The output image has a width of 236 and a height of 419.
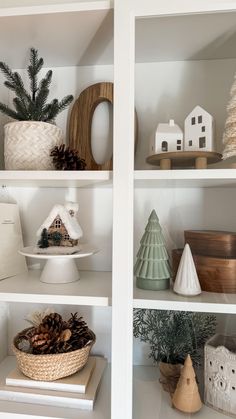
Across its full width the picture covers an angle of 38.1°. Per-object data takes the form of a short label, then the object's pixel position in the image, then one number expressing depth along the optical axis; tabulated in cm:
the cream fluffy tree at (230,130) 70
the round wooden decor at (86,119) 89
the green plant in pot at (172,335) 70
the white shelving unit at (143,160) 69
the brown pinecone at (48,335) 80
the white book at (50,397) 77
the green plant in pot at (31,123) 80
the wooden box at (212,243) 70
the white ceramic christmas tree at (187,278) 69
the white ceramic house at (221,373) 68
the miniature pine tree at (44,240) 84
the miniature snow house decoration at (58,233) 84
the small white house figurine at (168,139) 72
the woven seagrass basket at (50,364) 78
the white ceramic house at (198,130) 70
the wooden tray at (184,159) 70
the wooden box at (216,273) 69
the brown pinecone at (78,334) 82
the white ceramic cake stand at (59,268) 83
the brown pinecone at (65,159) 79
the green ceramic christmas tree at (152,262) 71
